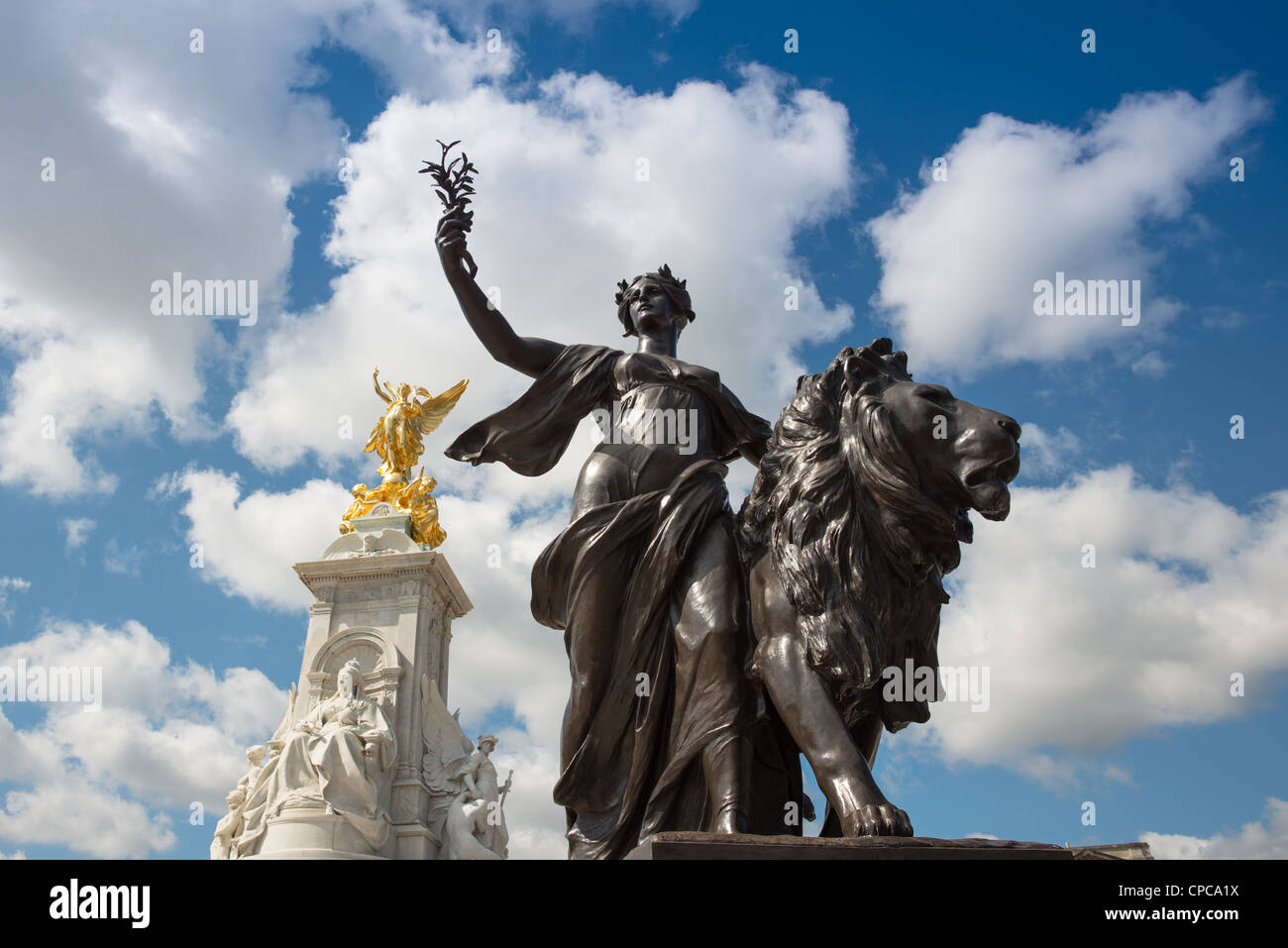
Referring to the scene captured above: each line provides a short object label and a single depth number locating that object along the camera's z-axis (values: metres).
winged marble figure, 17.98
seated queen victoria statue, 17.11
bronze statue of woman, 3.84
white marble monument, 17.14
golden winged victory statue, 22.94
